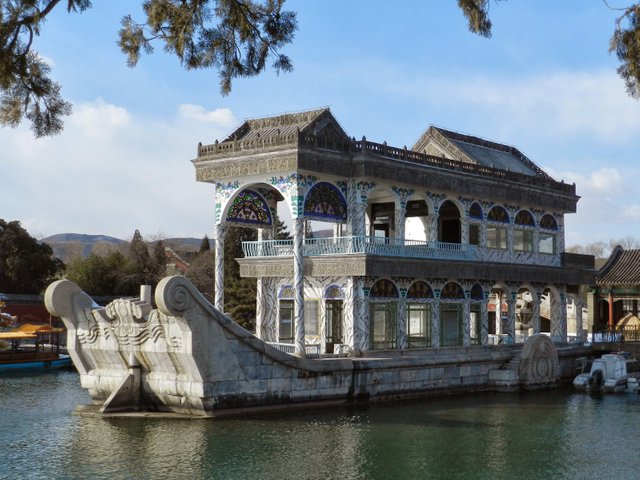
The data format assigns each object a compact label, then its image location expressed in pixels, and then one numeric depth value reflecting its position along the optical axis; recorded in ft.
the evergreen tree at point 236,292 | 139.23
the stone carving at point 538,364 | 96.78
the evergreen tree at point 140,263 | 176.04
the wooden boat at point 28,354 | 122.42
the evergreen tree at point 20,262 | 160.25
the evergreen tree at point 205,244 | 202.49
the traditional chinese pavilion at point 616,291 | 134.21
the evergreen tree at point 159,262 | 187.21
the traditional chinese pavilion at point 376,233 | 85.46
